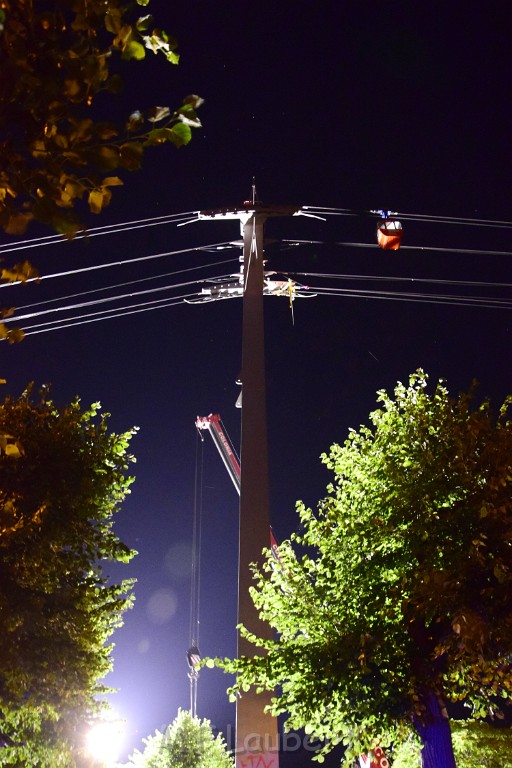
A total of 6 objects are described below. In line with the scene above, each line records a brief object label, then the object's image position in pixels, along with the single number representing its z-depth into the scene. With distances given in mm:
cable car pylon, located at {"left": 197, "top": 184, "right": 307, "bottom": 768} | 15906
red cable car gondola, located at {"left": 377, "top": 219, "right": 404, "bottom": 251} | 19469
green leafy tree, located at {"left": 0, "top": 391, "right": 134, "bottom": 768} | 13375
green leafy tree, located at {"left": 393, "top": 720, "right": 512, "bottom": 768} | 18984
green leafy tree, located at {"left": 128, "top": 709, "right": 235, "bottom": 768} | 32938
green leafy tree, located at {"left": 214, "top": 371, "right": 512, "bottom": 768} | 11711
